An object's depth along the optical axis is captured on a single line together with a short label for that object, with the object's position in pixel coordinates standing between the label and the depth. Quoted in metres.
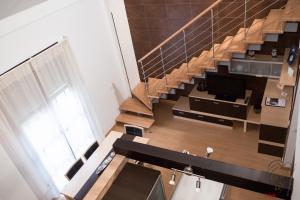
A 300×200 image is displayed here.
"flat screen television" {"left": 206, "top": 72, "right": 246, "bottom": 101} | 5.07
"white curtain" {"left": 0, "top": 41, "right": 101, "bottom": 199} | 3.83
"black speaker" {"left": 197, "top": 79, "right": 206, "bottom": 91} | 5.56
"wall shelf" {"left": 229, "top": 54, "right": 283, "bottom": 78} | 4.73
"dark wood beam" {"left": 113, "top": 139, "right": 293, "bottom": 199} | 1.57
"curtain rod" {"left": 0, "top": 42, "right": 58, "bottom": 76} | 3.76
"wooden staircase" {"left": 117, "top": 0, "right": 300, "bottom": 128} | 4.13
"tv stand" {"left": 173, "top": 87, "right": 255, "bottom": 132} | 5.14
